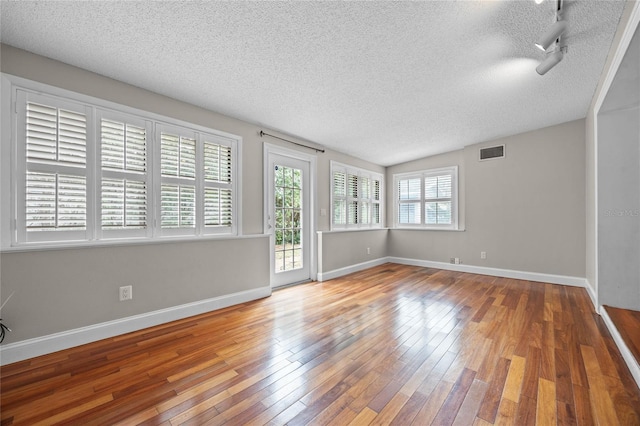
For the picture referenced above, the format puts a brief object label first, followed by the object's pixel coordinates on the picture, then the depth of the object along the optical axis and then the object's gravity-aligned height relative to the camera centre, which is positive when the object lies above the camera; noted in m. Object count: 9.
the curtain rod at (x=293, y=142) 3.74 +1.13
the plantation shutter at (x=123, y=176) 2.48 +0.37
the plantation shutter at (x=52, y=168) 2.12 +0.38
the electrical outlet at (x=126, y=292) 2.52 -0.74
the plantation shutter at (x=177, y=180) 2.84 +0.37
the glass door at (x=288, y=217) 3.95 -0.05
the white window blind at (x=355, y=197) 5.09 +0.36
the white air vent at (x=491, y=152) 4.86 +1.14
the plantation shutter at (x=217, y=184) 3.20 +0.37
